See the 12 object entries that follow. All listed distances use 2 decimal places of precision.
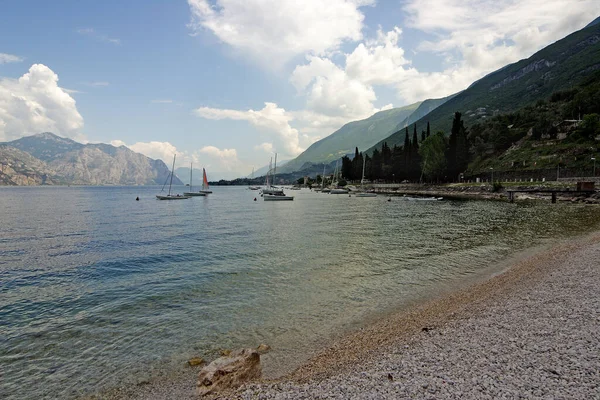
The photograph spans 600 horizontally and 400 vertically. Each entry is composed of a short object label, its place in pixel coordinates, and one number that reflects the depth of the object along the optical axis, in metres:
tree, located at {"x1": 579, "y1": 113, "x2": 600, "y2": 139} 108.22
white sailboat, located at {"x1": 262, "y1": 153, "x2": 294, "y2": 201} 112.44
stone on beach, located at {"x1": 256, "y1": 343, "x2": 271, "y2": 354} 11.49
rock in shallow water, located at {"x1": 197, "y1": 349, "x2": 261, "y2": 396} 8.52
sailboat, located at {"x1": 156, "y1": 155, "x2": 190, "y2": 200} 113.44
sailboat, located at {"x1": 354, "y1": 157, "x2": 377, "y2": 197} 126.65
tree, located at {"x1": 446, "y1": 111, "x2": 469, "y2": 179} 130.38
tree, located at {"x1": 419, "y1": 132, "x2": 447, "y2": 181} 131.75
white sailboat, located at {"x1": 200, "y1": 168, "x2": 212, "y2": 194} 140.75
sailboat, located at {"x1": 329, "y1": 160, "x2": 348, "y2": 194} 160.34
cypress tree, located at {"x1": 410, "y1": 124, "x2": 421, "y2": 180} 154.09
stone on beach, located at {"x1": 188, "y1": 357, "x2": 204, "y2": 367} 10.74
